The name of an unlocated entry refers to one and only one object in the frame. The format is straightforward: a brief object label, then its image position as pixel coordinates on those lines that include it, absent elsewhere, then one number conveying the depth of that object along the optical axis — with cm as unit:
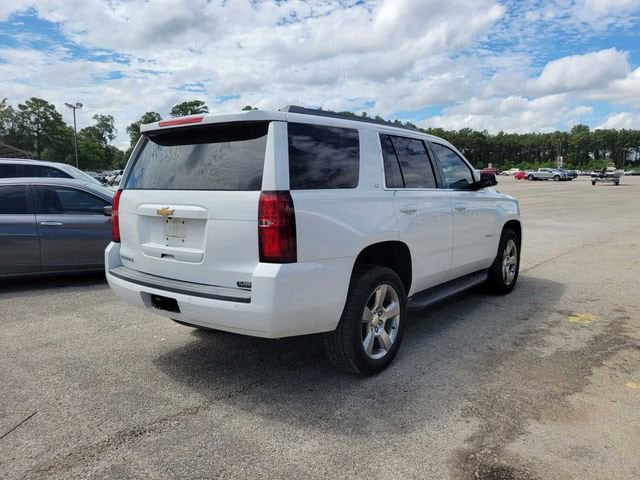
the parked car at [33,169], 990
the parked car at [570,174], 6319
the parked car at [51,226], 654
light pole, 5538
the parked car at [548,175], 6211
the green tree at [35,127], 9088
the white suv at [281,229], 313
